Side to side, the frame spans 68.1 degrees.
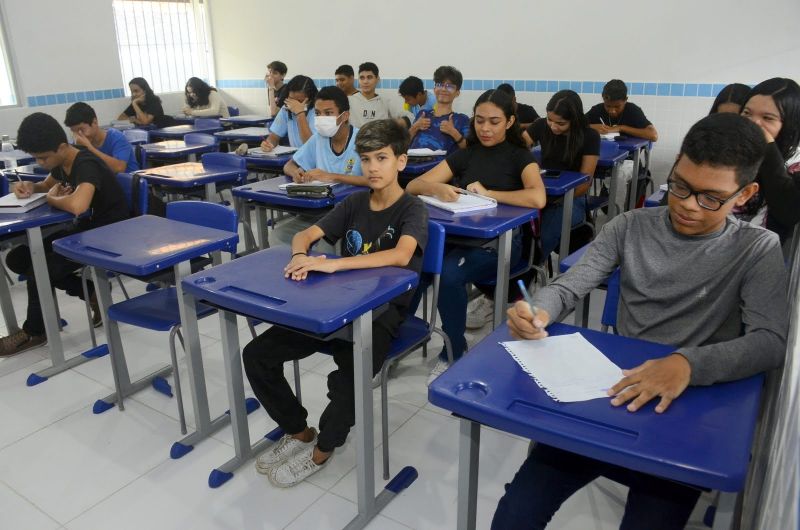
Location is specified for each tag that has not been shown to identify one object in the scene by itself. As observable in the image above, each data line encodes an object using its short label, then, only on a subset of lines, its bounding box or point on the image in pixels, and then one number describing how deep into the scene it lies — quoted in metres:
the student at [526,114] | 5.11
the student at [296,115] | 4.43
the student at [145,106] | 6.46
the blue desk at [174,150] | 4.49
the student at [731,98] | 2.68
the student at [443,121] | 4.34
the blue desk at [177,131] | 5.70
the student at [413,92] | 5.09
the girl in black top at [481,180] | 2.59
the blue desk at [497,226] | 2.30
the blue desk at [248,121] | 6.45
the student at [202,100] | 6.94
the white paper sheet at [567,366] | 1.11
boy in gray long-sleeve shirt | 1.12
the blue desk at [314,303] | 1.49
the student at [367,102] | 5.70
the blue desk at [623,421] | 0.91
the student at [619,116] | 4.60
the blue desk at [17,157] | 4.20
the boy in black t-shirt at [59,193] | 2.72
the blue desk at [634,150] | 4.32
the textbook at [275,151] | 4.11
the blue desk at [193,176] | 3.53
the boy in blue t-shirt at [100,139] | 3.58
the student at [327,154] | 3.16
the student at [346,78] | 5.77
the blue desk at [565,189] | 2.91
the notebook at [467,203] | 2.53
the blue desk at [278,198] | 2.86
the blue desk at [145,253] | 1.97
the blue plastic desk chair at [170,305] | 2.19
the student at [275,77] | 6.37
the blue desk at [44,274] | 2.52
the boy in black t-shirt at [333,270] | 1.86
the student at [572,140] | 3.38
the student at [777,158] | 1.78
